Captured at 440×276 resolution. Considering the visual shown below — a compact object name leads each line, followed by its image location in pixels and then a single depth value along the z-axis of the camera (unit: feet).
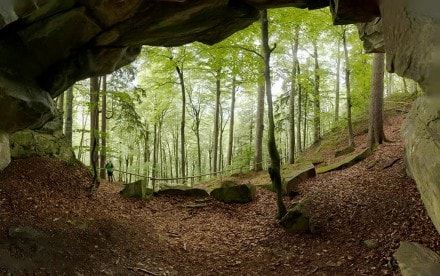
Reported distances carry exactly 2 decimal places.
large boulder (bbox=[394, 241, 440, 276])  16.28
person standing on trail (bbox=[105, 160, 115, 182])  48.82
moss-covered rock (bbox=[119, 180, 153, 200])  38.78
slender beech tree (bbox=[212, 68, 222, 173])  65.20
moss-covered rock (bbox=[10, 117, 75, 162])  33.06
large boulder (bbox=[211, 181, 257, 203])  40.04
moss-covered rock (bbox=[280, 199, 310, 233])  28.30
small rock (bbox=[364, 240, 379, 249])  22.26
